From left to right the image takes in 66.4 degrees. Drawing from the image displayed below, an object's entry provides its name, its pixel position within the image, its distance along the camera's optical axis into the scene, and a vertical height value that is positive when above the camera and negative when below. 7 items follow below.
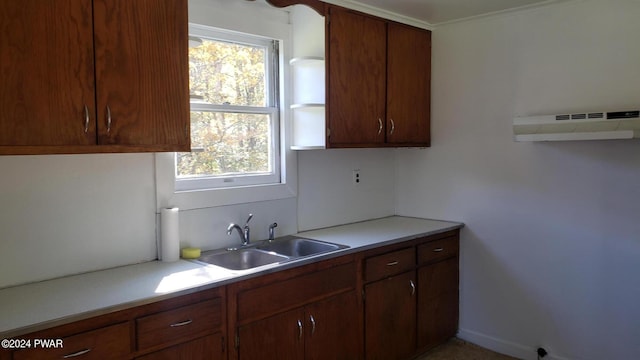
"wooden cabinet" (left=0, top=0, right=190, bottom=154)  1.75 +0.30
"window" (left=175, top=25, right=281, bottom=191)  2.69 +0.23
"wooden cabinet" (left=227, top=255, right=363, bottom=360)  2.20 -0.80
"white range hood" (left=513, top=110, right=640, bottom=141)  2.63 +0.13
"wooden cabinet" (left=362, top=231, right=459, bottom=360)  2.87 -0.94
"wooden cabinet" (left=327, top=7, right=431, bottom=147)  2.97 +0.45
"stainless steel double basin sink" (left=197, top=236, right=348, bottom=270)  2.64 -0.57
